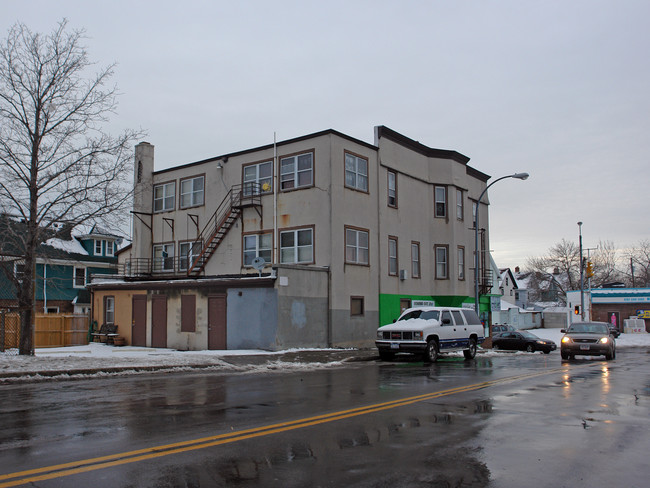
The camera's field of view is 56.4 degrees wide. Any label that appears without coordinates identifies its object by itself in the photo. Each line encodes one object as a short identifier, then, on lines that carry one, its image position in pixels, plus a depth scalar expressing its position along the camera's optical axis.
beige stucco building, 26.14
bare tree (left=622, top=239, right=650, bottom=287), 86.32
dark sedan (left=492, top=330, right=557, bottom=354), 34.47
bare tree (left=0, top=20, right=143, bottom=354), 18.08
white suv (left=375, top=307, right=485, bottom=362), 21.00
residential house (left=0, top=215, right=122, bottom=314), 46.29
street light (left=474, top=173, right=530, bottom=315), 26.30
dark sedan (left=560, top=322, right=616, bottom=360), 23.16
